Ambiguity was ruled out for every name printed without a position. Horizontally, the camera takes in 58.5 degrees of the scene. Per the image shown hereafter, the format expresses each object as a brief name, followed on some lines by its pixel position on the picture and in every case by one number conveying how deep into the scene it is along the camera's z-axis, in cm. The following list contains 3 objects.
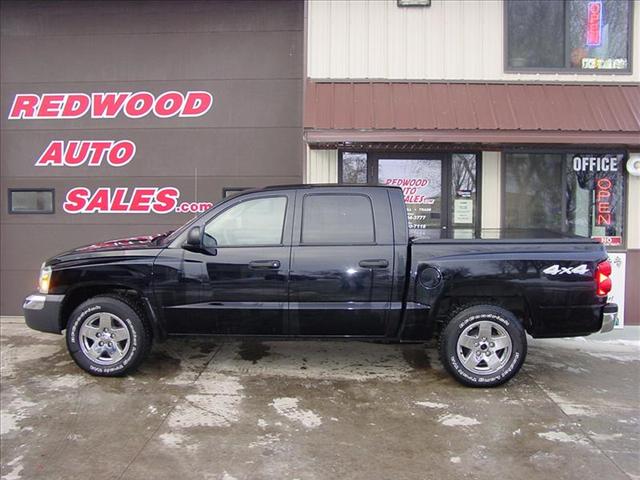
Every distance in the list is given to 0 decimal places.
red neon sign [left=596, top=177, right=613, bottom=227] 794
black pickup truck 513
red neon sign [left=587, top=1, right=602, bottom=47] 797
